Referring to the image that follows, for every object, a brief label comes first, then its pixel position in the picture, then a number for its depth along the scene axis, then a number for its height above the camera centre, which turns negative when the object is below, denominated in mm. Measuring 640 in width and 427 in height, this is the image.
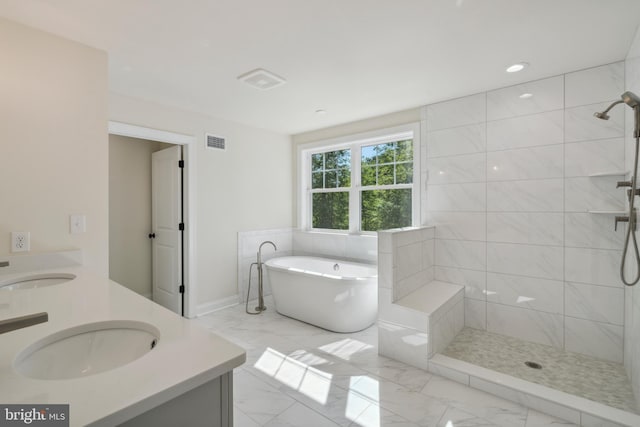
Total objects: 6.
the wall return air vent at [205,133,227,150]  3809 +850
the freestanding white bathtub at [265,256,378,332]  3123 -926
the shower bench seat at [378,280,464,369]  2502 -993
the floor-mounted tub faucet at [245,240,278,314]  3876 -1082
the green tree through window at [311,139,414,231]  3793 +305
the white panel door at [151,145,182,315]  3717 -202
